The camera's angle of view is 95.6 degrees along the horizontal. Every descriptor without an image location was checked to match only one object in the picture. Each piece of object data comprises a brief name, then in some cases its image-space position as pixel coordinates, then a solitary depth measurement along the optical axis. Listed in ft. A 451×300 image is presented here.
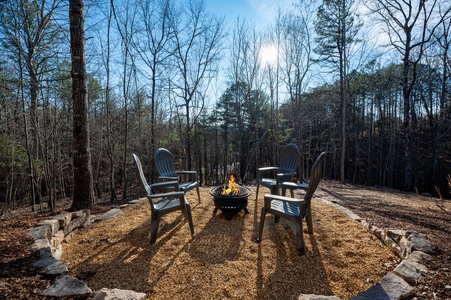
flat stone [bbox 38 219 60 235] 7.29
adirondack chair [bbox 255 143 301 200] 10.27
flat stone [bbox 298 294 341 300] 4.33
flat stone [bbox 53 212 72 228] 7.78
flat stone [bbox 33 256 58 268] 5.24
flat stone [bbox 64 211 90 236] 8.00
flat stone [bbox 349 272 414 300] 4.29
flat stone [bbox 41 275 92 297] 4.25
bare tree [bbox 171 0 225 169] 24.81
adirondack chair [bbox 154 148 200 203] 11.13
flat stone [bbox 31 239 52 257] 5.70
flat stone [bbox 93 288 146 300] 4.17
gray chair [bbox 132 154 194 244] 7.30
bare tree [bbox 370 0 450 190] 26.48
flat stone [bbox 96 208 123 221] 9.81
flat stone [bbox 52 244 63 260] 6.39
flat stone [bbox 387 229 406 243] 6.87
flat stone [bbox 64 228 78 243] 7.69
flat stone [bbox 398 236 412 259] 6.04
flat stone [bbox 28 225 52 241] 6.69
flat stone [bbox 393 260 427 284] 4.77
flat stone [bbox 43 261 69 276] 4.95
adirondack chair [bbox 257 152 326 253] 6.65
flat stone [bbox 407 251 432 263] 5.49
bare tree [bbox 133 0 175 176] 23.15
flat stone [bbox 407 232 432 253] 5.96
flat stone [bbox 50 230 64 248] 6.89
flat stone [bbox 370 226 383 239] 7.53
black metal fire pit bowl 9.42
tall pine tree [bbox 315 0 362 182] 25.95
